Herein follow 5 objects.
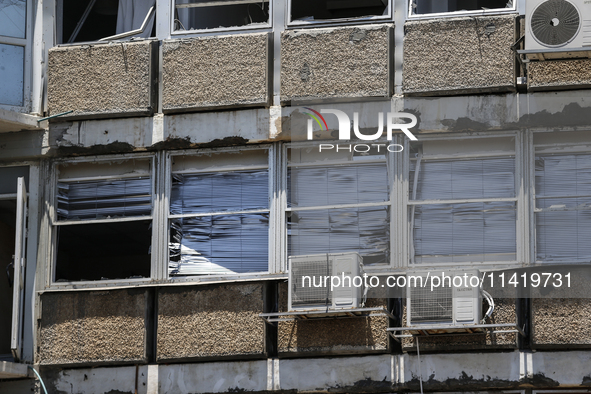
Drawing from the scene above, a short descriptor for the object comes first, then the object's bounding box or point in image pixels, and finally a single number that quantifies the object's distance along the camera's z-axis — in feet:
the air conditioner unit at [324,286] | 65.21
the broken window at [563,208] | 65.98
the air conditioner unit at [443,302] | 62.95
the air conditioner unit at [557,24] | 65.05
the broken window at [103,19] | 76.89
